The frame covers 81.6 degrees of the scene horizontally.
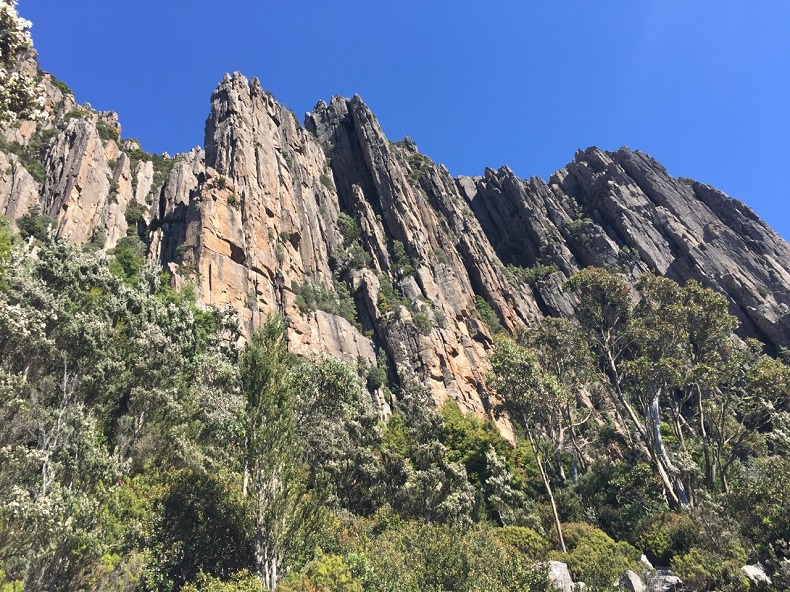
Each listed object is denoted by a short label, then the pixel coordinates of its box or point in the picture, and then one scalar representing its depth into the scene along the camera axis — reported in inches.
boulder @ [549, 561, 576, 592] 682.9
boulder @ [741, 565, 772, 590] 693.7
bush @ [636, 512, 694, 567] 958.4
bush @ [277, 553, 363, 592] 520.7
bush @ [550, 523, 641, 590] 729.9
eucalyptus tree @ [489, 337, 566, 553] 1240.2
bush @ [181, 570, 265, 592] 482.6
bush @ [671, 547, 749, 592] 711.7
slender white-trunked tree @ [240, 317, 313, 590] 586.9
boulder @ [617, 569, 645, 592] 682.2
